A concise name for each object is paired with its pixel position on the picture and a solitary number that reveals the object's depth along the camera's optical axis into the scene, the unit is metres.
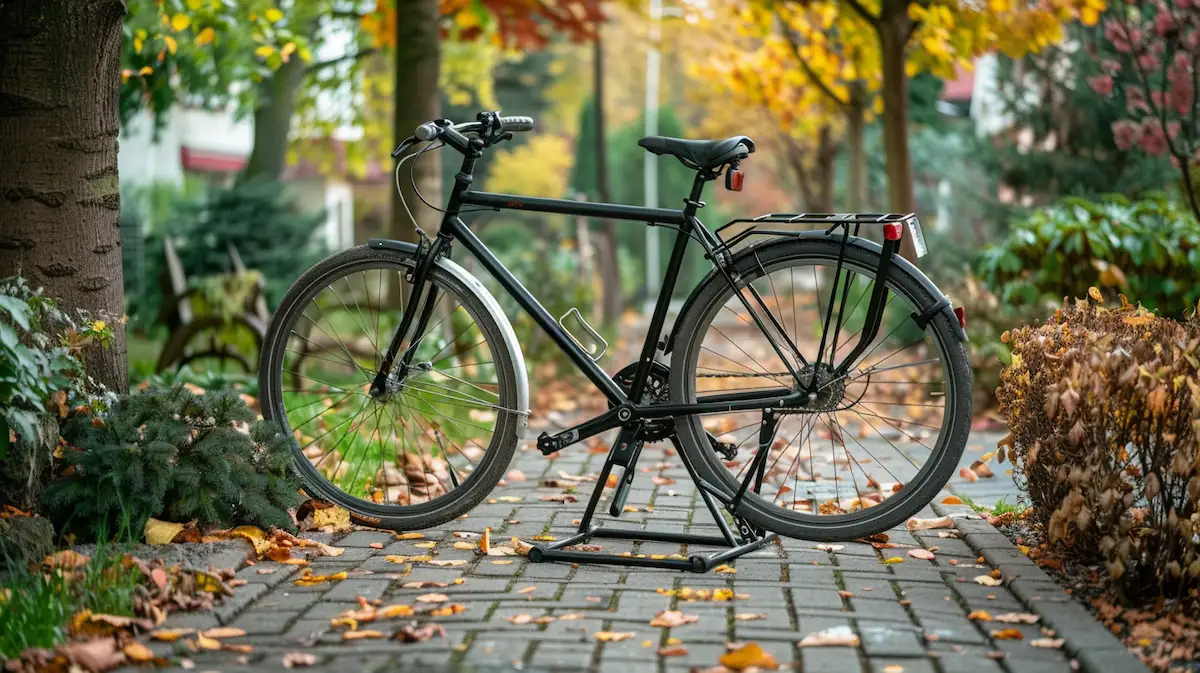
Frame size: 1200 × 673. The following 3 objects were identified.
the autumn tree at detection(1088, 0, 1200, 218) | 8.28
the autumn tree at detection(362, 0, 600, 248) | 8.08
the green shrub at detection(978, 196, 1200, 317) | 7.84
